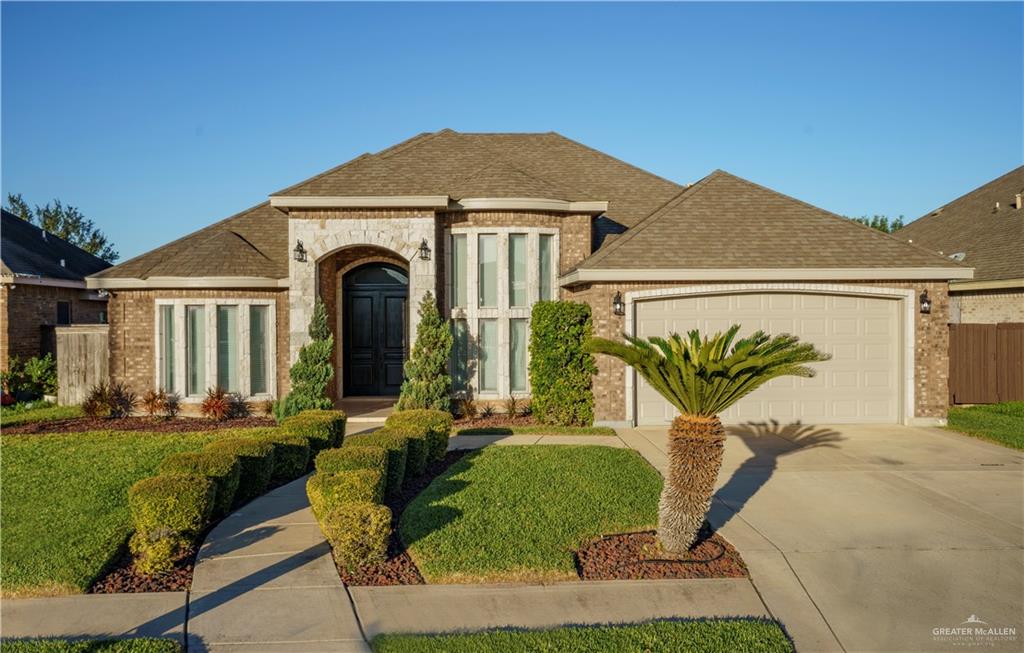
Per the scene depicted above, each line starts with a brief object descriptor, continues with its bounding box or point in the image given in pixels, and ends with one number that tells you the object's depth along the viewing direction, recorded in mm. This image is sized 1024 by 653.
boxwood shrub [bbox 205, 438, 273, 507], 7715
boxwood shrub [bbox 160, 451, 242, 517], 6875
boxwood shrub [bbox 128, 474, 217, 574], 5598
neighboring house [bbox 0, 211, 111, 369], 16547
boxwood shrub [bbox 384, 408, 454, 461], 9414
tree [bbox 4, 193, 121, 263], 43031
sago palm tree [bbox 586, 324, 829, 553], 5746
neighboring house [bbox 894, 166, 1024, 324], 16484
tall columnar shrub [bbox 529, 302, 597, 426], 12461
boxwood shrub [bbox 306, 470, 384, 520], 6121
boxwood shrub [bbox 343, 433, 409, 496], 7773
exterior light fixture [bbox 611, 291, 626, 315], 12281
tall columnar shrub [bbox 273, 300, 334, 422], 12258
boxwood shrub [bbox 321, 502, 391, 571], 5590
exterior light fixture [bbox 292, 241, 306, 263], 13109
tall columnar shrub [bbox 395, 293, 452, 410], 12766
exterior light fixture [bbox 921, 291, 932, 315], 12422
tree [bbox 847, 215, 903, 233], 49438
